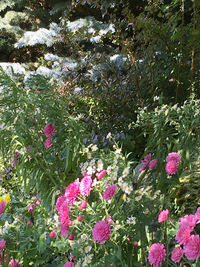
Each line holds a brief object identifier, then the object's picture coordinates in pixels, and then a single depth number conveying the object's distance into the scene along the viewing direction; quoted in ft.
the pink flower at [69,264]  4.85
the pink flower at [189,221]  4.31
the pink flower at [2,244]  5.04
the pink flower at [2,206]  6.06
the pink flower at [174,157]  5.29
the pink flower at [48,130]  6.27
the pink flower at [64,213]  4.99
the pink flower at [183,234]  4.21
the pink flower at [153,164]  5.57
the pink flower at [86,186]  5.27
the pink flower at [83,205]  4.99
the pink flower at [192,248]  4.03
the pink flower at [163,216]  4.65
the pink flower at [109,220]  4.75
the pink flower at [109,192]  4.99
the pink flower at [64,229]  4.97
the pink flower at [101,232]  4.50
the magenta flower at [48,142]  6.31
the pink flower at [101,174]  5.37
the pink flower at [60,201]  5.48
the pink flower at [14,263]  5.49
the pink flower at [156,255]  4.36
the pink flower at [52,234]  5.06
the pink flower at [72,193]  5.34
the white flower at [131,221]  4.76
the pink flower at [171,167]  5.17
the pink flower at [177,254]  4.34
